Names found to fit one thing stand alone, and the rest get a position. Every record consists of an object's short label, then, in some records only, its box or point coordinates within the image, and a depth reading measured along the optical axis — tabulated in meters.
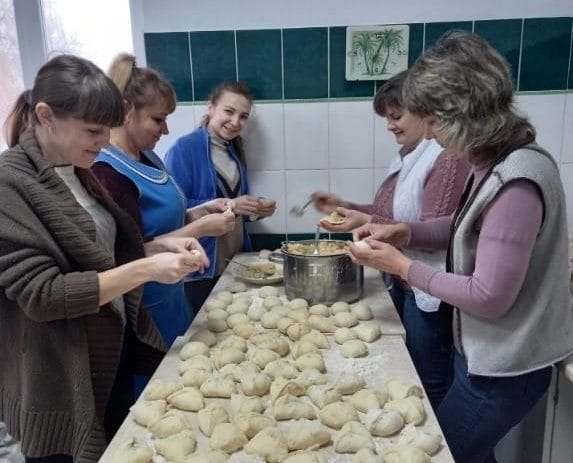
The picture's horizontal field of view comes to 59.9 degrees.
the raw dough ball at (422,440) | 0.90
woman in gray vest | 0.98
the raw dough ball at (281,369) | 1.17
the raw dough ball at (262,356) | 1.23
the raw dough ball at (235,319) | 1.47
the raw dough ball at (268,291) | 1.68
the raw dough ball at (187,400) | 1.07
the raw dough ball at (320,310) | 1.50
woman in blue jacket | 2.12
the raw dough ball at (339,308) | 1.50
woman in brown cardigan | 1.03
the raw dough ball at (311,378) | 1.13
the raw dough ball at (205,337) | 1.35
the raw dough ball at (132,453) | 0.89
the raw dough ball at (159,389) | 1.09
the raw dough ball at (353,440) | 0.92
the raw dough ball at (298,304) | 1.53
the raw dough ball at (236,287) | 1.75
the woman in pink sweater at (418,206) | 1.53
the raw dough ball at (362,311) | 1.47
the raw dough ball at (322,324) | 1.42
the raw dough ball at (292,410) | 1.02
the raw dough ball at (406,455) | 0.86
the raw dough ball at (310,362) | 1.19
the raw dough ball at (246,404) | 1.03
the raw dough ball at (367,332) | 1.34
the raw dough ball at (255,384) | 1.10
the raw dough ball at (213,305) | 1.57
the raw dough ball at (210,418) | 0.98
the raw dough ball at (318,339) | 1.33
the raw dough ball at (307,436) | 0.93
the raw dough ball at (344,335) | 1.34
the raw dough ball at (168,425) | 0.97
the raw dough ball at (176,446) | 0.91
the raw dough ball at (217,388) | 1.11
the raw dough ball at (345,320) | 1.42
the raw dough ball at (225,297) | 1.62
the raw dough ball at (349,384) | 1.10
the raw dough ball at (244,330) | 1.39
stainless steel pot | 1.53
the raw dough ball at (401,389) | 1.06
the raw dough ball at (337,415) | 1.00
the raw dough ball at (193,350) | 1.27
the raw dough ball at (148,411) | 1.01
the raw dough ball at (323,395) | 1.06
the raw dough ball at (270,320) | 1.46
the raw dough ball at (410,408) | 0.99
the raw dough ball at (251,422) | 0.97
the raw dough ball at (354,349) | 1.26
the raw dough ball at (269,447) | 0.91
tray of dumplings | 0.92
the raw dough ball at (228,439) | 0.93
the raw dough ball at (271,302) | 1.57
